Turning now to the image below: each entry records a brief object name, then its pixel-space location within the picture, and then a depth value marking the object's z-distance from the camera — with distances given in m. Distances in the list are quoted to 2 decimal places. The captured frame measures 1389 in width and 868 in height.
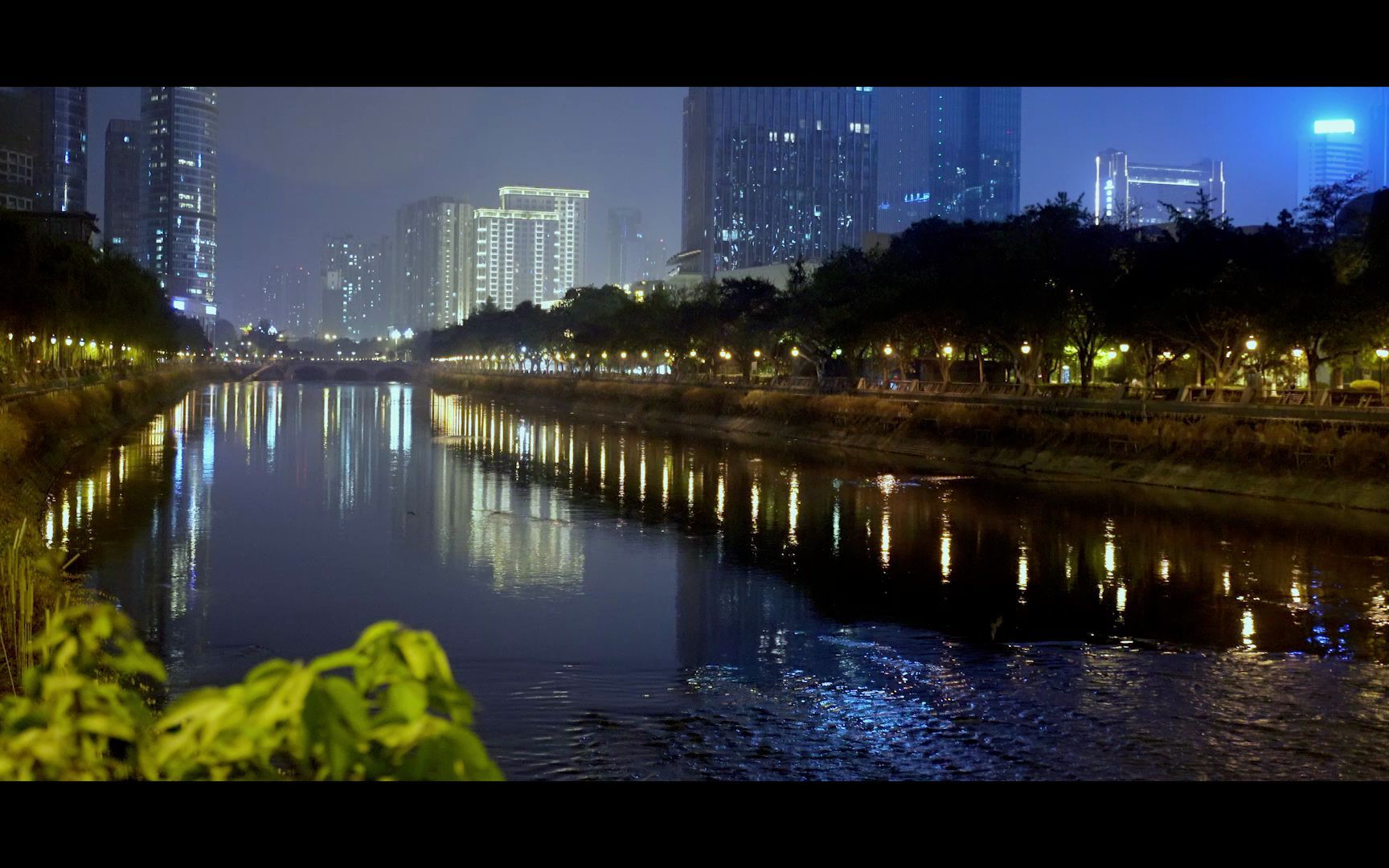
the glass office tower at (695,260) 193.56
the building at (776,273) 114.68
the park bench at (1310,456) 33.97
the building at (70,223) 117.04
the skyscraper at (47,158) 186.00
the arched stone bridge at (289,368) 197.12
